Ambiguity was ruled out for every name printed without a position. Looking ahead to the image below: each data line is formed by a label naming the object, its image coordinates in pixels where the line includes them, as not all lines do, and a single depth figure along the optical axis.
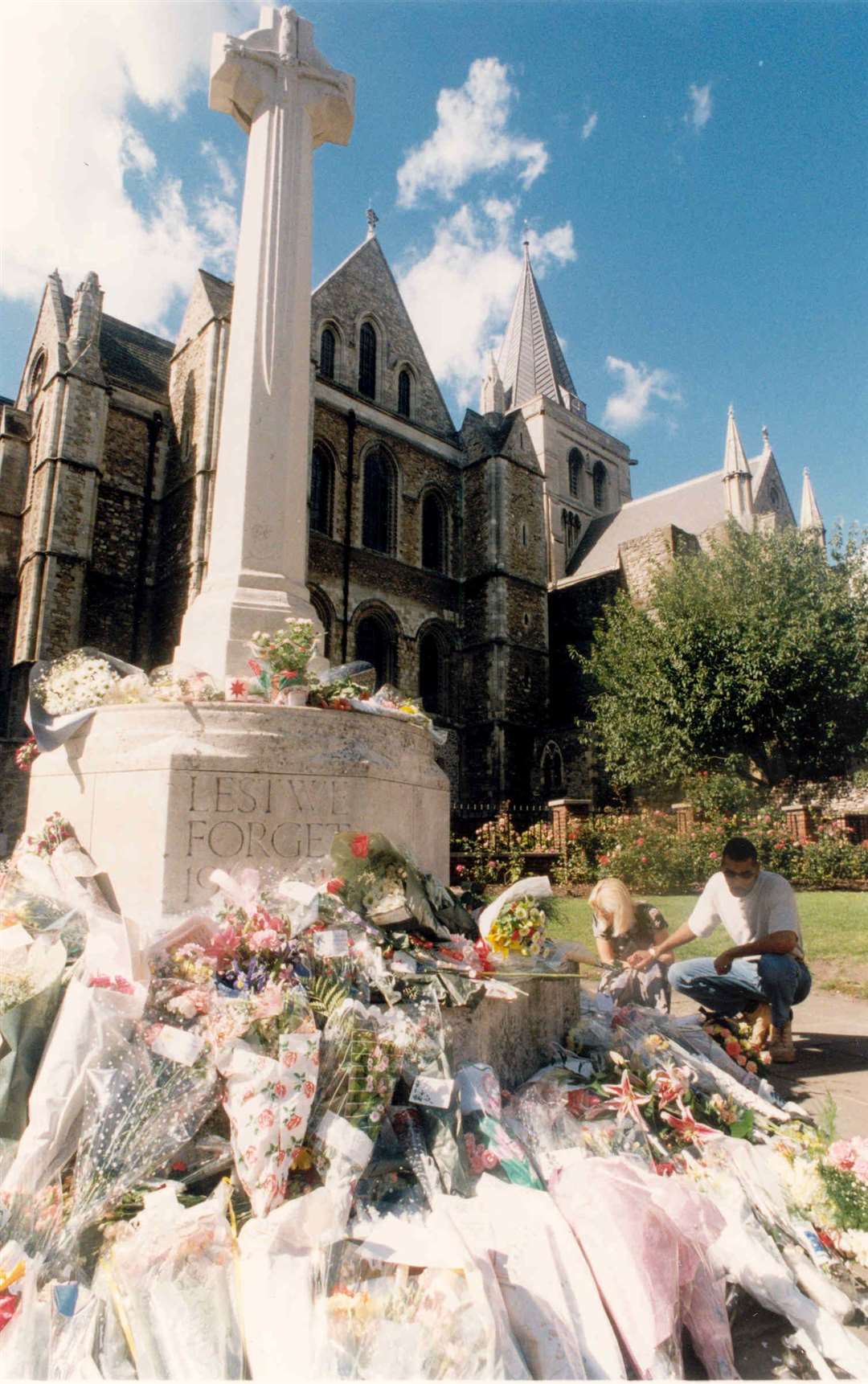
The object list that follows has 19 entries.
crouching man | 4.71
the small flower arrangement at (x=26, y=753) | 5.08
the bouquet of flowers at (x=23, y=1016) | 2.64
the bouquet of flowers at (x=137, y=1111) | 2.45
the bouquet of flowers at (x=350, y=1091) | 2.57
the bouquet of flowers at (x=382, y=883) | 3.71
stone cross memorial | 4.02
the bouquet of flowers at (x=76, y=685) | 4.66
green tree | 19.42
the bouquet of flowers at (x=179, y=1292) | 2.04
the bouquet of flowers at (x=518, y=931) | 3.92
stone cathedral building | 18.36
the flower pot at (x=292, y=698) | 4.39
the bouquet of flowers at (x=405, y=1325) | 1.96
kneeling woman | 4.88
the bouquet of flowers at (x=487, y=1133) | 2.86
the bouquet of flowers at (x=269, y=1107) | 2.48
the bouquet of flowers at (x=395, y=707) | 4.62
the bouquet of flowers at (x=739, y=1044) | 4.40
